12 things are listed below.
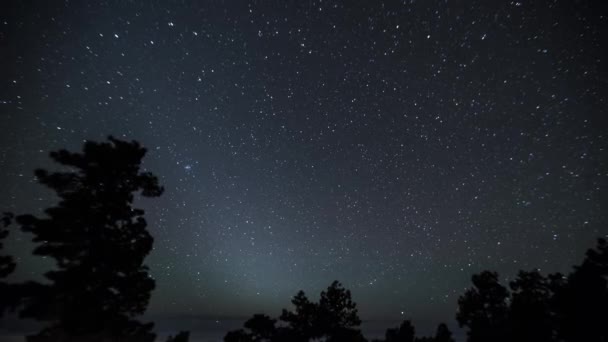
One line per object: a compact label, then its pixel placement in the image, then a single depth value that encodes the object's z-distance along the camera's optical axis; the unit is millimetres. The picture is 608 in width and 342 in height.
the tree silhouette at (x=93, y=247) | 10078
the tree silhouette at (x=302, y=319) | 26281
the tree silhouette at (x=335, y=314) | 25375
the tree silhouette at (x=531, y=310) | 21297
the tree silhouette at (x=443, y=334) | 32688
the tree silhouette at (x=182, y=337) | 25000
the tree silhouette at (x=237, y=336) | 27359
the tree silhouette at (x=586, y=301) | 19781
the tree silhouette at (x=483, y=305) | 24312
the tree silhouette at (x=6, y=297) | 9383
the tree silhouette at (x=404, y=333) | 36062
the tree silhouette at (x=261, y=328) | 28703
